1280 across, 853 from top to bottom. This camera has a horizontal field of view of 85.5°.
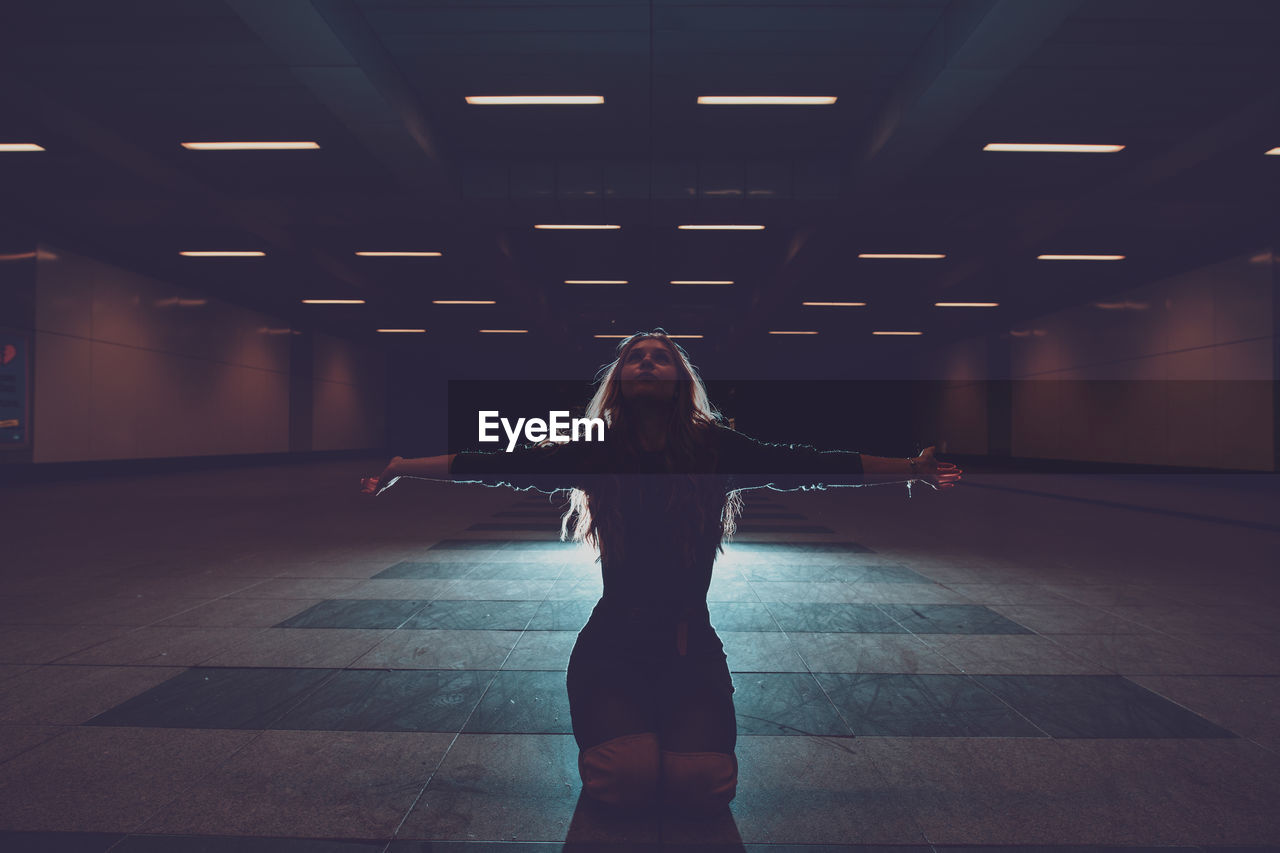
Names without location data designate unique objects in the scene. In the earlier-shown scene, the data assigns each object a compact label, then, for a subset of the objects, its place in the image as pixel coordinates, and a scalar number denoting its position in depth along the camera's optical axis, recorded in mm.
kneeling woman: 2455
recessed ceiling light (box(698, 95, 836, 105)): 9289
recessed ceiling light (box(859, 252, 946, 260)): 15217
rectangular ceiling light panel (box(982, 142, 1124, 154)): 9812
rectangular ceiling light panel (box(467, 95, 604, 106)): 9289
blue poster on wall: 14000
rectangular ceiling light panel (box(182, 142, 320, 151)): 10031
